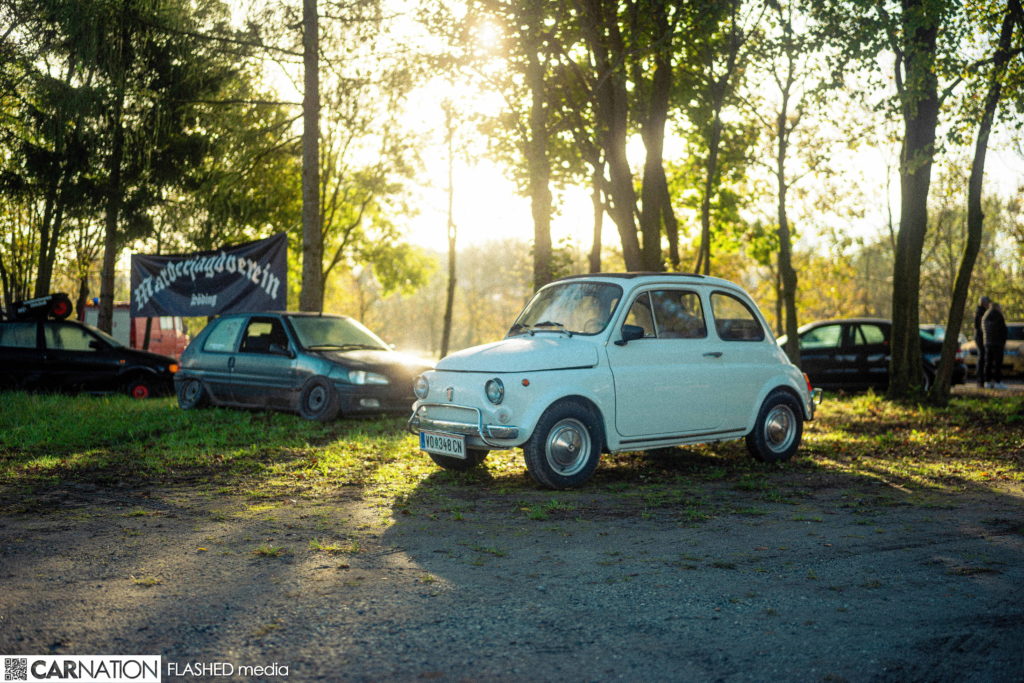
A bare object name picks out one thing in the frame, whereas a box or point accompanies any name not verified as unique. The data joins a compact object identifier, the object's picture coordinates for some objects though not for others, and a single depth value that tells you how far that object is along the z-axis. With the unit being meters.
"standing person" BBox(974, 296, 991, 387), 21.75
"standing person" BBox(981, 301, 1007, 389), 21.67
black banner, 17.00
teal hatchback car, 13.16
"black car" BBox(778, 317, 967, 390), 19.59
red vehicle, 31.02
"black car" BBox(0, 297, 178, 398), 16.67
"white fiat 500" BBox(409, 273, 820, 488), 8.13
